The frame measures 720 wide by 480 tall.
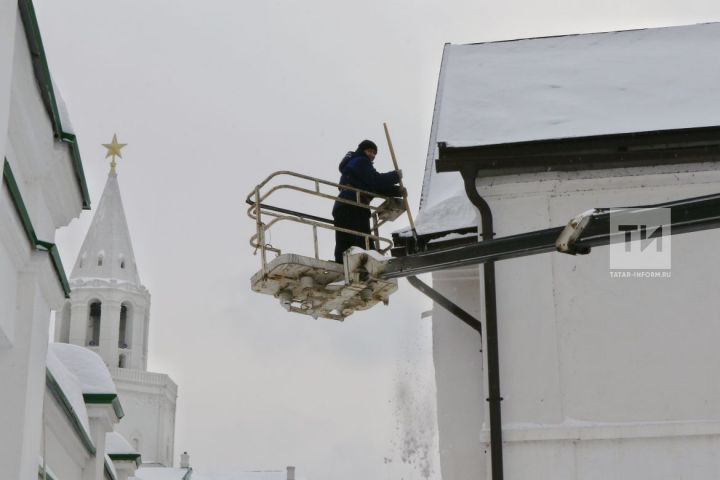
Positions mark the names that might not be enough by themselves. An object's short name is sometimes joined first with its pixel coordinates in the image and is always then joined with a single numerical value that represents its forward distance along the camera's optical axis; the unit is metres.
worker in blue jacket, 11.45
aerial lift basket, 10.09
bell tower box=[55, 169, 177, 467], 66.12
